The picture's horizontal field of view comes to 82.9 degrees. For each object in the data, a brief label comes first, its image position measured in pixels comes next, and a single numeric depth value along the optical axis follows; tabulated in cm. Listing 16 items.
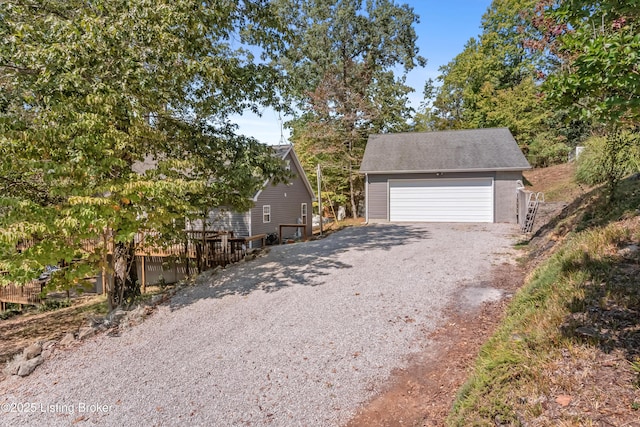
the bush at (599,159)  994
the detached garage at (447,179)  1605
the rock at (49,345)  502
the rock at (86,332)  530
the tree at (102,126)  518
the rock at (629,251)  443
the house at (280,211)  1545
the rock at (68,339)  514
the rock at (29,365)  446
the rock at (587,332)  316
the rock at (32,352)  478
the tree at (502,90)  2361
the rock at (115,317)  573
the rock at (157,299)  657
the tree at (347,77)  2353
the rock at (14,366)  457
